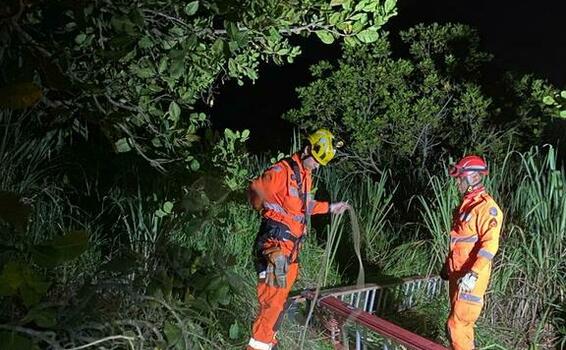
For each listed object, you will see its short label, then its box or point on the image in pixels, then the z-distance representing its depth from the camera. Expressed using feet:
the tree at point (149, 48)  8.32
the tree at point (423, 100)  26.71
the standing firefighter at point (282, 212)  15.11
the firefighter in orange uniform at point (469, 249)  15.21
